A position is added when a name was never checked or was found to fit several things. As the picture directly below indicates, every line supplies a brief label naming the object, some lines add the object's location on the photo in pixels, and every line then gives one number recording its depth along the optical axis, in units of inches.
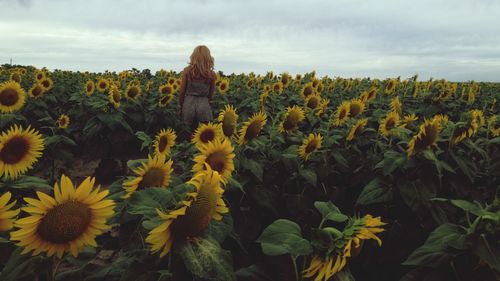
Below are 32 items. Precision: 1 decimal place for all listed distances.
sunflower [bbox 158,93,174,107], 319.0
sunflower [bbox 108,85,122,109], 284.4
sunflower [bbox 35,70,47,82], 363.7
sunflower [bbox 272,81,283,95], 359.3
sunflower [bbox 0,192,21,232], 61.0
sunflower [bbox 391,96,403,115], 194.7
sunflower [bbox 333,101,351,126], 185.7
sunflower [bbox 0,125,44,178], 110.0
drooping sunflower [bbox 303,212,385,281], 54.4
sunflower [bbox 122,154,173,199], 81.4
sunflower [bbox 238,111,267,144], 136.3
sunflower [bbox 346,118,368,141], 160.6
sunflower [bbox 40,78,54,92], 360.7
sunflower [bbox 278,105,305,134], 160.4
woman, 281.3
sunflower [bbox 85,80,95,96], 327.4
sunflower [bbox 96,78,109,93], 356.3
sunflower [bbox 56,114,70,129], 240.2
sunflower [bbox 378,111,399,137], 159.8
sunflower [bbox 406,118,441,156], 118.6
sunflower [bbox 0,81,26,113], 220.4
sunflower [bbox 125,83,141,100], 325.7
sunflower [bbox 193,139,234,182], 102.8
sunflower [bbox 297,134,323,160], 146.8
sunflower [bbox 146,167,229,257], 57.6
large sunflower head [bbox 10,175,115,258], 59.6
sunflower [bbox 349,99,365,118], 197.5
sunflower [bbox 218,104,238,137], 144.1
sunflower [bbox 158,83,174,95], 338.3
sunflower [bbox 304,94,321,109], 241.6
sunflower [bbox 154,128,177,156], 136.6
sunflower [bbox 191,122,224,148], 147.9
